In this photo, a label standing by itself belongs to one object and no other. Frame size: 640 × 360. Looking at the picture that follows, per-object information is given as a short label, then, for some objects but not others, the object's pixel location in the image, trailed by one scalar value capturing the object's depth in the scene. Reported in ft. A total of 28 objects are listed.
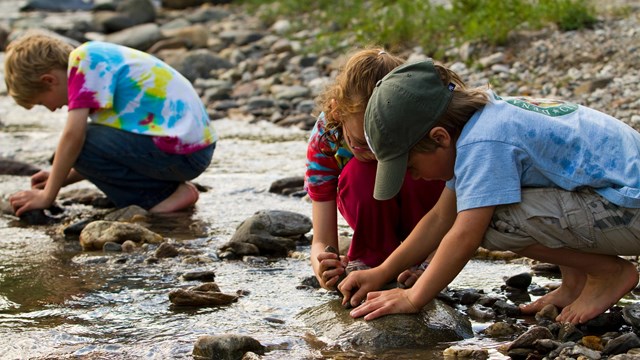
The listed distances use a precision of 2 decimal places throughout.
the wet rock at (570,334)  11.05
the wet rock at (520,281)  13.41
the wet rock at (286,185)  20.76
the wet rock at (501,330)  11.60
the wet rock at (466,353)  10.73
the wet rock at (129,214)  18.67
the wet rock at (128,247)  16.25
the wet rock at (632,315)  11.24
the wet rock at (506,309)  12.37
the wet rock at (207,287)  13.47
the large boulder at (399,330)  11.39
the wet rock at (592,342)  10.76
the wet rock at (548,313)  12.01
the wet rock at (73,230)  17.71
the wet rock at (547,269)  14.29
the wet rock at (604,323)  11.48
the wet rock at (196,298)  13.06
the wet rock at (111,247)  16.29
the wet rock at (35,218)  18.79
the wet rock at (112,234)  16.51
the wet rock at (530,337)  10.67
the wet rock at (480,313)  12.29
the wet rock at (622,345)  10.36
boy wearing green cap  10.73
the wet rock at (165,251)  15.74
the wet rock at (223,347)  10.96
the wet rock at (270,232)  15.81
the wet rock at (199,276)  14.38
